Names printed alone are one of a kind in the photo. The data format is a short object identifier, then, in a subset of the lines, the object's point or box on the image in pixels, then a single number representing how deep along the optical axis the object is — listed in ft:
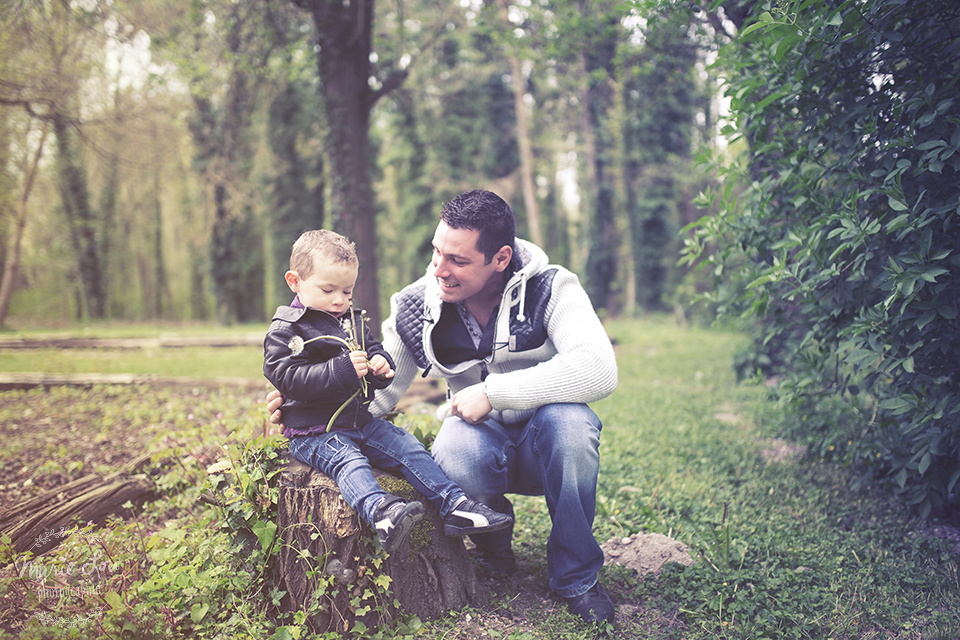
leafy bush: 8.24
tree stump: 6.93
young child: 7.22
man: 7.53
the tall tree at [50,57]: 20.20
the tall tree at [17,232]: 31.49
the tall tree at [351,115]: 24.79
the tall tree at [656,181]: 63.10
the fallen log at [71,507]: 8.38
